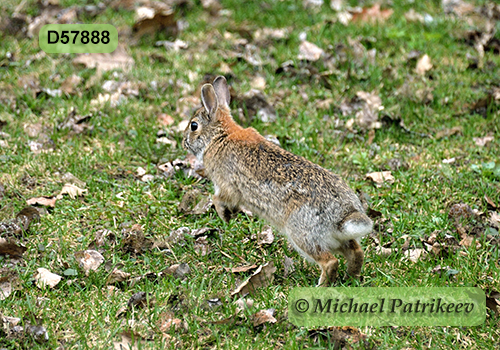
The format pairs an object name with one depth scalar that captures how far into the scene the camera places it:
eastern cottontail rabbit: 8.06
